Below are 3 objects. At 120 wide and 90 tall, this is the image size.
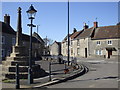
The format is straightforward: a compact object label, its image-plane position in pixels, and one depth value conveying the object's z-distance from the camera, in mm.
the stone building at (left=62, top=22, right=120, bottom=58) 47031
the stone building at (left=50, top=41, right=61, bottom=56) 91875
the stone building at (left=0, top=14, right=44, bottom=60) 40156
